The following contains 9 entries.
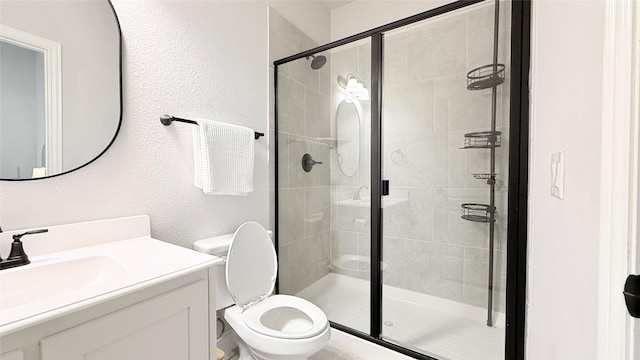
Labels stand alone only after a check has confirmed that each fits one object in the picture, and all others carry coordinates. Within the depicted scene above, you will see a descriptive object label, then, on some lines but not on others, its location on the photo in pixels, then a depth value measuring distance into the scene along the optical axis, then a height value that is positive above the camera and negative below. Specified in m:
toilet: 1.14 -0.69
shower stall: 1.55 -0.02
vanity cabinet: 0.52 -0.36
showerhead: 1.92 +0.85
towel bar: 1.24 +0.26
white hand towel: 1.32 +0.09
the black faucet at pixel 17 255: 0.77 -0.25
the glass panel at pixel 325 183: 1.90 -0.06
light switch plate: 0.65 +0.00
